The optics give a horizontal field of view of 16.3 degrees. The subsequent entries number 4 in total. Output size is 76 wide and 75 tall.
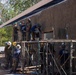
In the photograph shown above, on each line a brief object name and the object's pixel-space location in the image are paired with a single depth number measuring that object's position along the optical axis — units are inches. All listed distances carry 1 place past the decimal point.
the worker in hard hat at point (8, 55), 657.6
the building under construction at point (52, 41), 454.0
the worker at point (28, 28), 676.2
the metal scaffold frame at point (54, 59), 401.0
